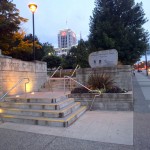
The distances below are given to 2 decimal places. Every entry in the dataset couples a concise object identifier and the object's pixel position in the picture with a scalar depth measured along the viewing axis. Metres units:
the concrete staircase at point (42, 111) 5.94
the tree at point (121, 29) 18.34
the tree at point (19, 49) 18.73
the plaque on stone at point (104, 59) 10.43
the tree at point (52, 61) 32.31
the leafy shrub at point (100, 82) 8.73
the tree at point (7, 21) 15.13
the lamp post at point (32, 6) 10.54
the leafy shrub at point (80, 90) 8.66
